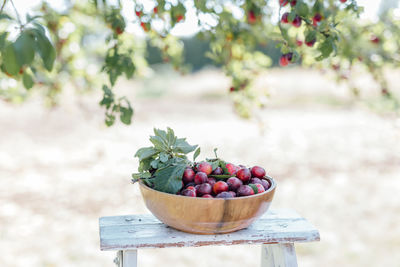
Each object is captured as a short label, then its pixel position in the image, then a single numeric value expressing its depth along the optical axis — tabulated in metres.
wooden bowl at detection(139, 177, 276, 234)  1.17
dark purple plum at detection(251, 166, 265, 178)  1.37
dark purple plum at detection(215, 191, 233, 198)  1.19
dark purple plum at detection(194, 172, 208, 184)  1.26
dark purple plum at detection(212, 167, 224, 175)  1.34
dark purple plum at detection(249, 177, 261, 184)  1.30
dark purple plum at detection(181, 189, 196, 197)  1.19
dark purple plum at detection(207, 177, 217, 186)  1.26
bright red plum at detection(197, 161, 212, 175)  1.30
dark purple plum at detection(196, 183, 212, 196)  1.22
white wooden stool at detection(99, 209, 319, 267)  1.22
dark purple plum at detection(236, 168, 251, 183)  1.31
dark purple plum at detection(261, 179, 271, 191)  1.31
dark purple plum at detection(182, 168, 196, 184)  1.28
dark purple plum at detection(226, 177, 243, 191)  1.25
